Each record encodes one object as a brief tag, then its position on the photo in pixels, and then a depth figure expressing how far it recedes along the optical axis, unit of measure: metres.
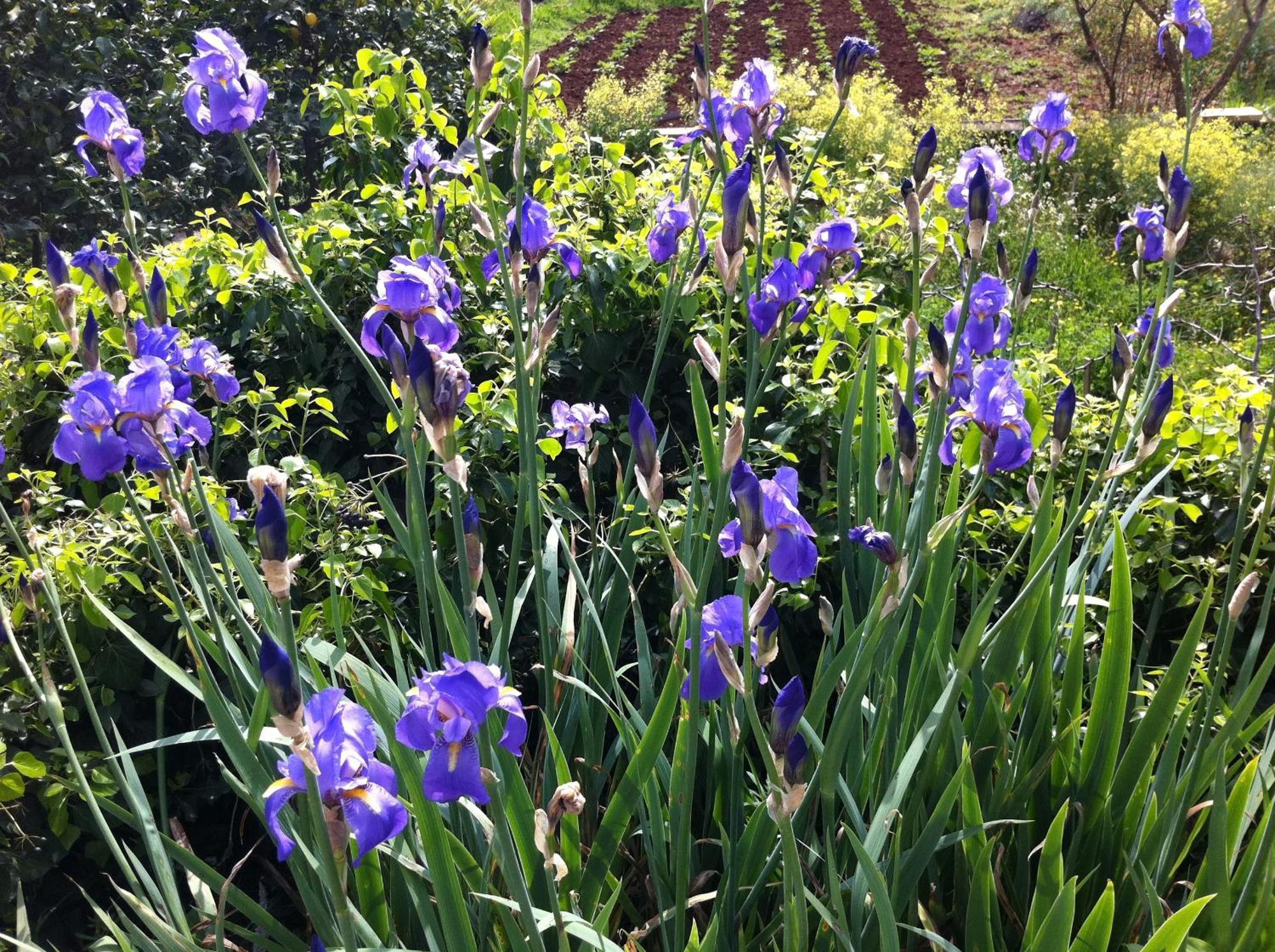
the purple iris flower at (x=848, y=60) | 1.61
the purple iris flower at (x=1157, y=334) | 1.70
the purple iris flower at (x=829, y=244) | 1.84
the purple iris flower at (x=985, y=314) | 1.74
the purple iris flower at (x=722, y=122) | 1.79
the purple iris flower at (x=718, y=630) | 1.26
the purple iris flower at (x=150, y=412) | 1.20
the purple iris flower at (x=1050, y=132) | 1.84
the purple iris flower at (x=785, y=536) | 1.19
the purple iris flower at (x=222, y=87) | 1.44
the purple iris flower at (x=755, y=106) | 1.71
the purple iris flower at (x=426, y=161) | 2.09
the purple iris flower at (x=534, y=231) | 1.74
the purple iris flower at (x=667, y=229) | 2.01
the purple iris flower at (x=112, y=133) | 1.62
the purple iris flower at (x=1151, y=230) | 1.82
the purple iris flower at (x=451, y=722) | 0.93
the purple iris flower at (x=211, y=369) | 1.62
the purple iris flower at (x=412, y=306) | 1.25
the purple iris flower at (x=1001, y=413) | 1.49
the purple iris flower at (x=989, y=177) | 1.69
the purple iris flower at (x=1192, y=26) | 1.80
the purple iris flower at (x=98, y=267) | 1.55
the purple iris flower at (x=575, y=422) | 1.98
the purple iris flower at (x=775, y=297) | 1.63
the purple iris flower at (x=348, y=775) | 0.89
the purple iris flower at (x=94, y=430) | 1.19
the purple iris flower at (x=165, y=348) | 1.45
